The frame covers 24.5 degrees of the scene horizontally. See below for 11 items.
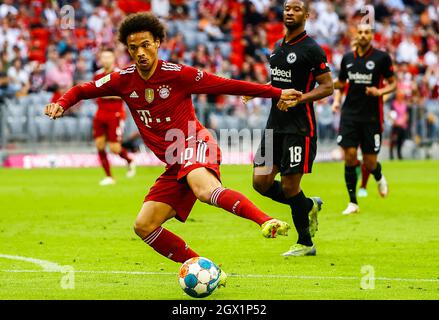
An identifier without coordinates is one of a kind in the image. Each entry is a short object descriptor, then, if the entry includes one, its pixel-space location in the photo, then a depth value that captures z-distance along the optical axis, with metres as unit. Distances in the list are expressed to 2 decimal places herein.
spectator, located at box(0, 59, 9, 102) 26.77
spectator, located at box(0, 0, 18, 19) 27.89
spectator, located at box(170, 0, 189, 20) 32.28
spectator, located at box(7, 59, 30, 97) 26.61
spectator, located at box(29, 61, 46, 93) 26.70
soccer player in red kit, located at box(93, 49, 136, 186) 21.09
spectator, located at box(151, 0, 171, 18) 30.86
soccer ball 8.16
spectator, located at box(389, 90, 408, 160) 31.25
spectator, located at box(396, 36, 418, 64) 34.69
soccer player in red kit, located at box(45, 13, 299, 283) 8.73
